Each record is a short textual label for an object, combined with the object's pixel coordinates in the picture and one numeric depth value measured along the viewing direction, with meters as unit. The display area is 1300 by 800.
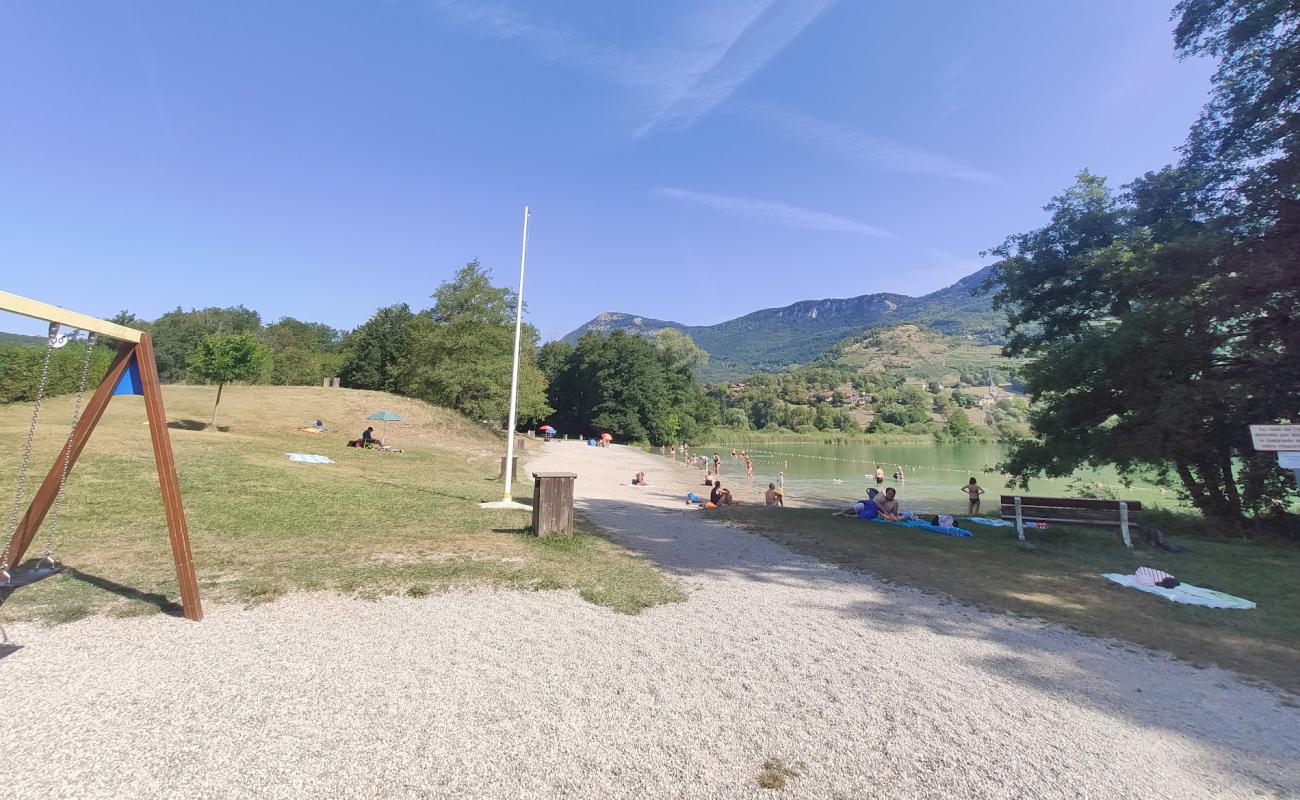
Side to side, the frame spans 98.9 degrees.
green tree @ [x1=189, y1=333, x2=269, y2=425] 22.78
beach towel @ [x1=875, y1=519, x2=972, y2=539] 10.44
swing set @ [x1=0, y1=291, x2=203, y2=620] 4.80
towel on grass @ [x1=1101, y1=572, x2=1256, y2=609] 6.32
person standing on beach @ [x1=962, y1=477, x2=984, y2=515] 18.03
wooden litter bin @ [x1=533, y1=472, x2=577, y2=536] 8.74
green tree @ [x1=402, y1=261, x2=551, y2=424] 39.88
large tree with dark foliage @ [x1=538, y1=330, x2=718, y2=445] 62.44
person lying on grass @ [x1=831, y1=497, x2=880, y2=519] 12.38
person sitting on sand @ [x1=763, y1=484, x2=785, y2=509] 16.81
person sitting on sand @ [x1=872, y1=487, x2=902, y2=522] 12.23
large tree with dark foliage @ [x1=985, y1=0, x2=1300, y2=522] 10.34
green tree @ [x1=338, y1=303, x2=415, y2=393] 57.44
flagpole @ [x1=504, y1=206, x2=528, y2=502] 11.76
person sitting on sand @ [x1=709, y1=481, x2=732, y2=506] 15.80
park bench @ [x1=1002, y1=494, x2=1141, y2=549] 9.60
